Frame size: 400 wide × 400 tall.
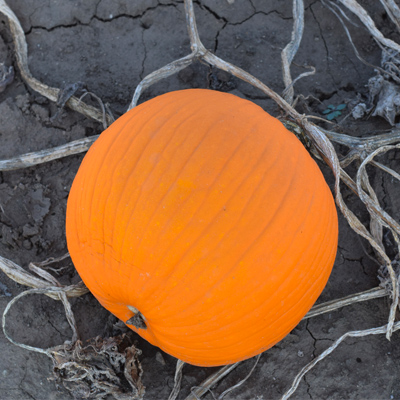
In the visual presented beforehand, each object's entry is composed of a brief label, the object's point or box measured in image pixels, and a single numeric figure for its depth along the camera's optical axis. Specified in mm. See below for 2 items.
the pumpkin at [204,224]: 1750
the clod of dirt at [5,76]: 2891
